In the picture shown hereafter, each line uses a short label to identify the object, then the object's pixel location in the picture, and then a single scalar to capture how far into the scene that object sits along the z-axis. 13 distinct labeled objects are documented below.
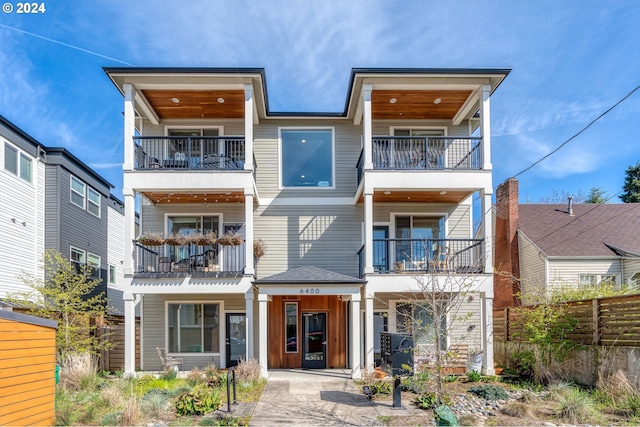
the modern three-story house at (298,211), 12.52
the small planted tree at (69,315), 12.26
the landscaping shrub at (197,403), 8.26
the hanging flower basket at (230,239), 12.69
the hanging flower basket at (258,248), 13.91
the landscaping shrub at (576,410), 7.85
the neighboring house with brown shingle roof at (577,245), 18.58
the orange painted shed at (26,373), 6.36
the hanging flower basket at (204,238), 12.66
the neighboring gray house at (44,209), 15.34
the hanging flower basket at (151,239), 12.60
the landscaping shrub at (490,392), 9.53
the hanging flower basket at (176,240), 12.58
